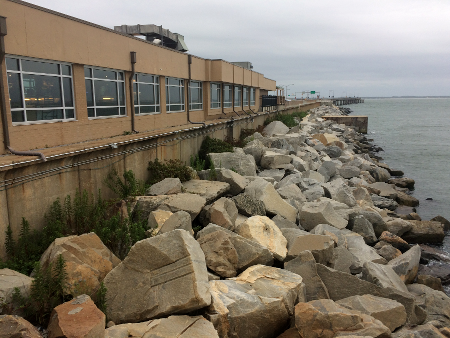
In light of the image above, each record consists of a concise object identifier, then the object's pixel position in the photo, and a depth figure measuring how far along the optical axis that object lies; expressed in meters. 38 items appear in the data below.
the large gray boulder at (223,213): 8.79
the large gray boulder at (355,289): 7.11
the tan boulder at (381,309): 6.39
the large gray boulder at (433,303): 7.57
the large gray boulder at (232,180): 11.70
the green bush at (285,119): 31.61
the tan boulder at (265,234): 8.05
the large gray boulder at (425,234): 12.73
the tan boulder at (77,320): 4.59
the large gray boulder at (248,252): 7.26
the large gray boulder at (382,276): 7.53
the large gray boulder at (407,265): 9.06
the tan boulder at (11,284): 5.21
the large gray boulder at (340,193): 13.54
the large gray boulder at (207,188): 10.42
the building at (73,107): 7.61
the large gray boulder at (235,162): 14.15
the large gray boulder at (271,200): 10.86
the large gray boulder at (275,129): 25.96
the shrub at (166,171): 11.45
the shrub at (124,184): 9.58
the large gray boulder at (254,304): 5.68
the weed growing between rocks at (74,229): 6.68
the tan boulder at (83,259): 5.77
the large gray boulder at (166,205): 8.89
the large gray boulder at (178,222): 7.92
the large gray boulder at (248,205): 10.09
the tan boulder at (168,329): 4.94
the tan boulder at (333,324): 5.63
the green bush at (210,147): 15.45
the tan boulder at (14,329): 4.32
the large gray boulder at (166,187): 9.95
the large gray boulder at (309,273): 7.14
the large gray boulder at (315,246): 8.05
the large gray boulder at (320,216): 10.62
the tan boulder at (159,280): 5.37
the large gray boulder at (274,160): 15.91
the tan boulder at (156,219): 7.99
